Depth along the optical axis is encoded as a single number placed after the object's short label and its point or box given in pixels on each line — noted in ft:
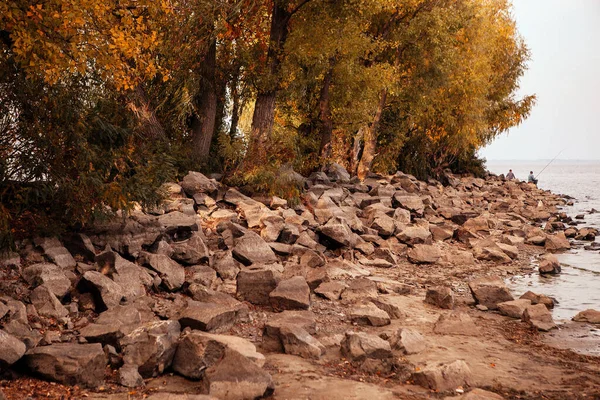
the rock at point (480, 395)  24.68
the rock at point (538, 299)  46.52
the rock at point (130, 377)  25.62
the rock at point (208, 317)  30.76
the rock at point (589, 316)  42.65
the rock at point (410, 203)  82.74
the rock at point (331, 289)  42.19
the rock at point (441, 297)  43.24
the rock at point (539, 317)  39.45
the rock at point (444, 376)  27.28
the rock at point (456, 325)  36.70
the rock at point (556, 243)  77.71
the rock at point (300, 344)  30.17
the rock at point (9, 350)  25.04
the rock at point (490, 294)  44.68
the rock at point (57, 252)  36.52
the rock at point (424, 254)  59.57
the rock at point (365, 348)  29.50
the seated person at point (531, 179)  198.88
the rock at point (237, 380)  24.50
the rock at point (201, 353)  26.78
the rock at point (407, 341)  31.58
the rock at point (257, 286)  39.17
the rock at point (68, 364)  25.12
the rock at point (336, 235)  56.80
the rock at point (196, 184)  58.39
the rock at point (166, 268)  38.68
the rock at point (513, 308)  42.04
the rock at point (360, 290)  42.11
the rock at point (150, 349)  26.71
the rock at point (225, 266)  43.70
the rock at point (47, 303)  31.63
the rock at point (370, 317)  37.45
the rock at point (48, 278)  33.53
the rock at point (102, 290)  33.91
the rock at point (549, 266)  60.44
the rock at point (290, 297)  37.76
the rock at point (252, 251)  46.93
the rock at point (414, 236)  65.41
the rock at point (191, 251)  43.06
